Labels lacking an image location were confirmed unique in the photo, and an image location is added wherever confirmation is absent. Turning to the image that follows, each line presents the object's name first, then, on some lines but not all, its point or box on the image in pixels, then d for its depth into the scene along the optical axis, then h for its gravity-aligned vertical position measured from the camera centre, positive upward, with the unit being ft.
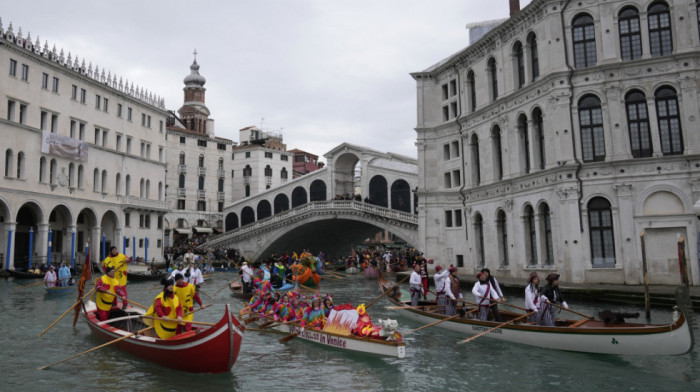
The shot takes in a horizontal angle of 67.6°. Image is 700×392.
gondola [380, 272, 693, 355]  30.96 -5.80
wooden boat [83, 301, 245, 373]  28.76 -5.20
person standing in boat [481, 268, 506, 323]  41.16 -3.52
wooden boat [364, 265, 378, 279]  116.12 -4.22
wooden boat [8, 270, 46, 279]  93.09 -2.30
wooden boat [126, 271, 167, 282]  98.44 -3.38
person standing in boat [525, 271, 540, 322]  38.83 -3.63
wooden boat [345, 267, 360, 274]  133.90 -4.21
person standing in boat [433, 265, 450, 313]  47.75 -3.45
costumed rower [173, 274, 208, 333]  33.71 -2.31
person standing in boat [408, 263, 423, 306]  51.60 -3.34
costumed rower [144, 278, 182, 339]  32.40 -3.19
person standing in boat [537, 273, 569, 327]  37.40 -3.89
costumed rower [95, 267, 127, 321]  39.36 -2.51
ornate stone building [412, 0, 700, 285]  62.23 +14.01
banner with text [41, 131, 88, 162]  111.24 +25.18
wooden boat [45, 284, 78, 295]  76.55 -4.21
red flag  43.32 -1.70
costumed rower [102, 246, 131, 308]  40.75 -0.34
